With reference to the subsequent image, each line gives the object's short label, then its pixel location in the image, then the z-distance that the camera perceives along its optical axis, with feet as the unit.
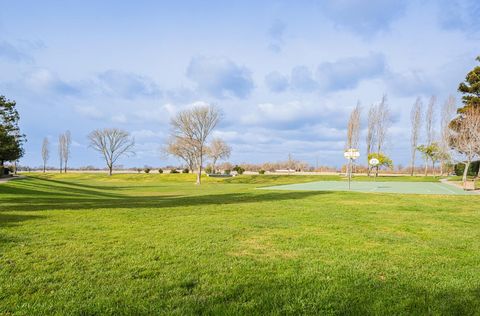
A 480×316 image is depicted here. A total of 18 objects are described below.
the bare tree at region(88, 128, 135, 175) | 220.23
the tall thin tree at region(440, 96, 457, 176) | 109.35
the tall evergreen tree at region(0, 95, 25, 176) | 95.66
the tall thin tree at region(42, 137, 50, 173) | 243.19
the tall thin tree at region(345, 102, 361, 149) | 153.38
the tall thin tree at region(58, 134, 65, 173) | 237.04
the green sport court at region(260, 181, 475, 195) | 62.98
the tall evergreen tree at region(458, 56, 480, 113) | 110.42
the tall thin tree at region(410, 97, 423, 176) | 153.99
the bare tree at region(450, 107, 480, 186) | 87.40
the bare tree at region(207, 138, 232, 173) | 212.43
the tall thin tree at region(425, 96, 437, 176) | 151.33
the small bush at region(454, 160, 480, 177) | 127.14
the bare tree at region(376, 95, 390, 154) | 155.94
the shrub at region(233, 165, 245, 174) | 189.78
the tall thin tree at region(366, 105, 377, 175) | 156.35
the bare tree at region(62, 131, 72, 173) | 237.66
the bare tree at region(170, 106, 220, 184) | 131.64
